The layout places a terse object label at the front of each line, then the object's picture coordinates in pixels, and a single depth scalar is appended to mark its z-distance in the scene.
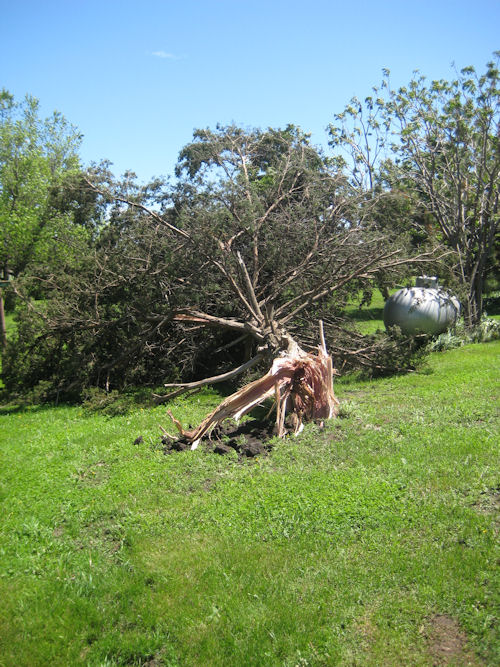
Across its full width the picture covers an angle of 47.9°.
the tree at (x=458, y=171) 12.51
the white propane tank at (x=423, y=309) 11.52
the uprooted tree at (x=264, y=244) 8.81
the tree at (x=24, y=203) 15.38
